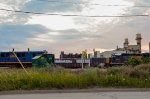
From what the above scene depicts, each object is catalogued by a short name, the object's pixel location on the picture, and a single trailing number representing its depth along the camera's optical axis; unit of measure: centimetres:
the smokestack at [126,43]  10570
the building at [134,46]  9356
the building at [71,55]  8556
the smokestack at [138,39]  9649
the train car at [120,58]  6958
